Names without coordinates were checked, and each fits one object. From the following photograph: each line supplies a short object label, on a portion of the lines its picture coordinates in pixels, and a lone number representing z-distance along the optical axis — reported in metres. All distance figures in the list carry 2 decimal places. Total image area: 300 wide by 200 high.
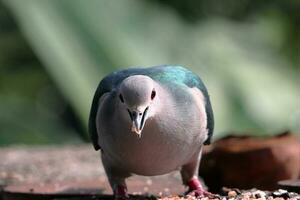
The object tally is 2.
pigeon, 5.11
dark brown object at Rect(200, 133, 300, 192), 6.68
